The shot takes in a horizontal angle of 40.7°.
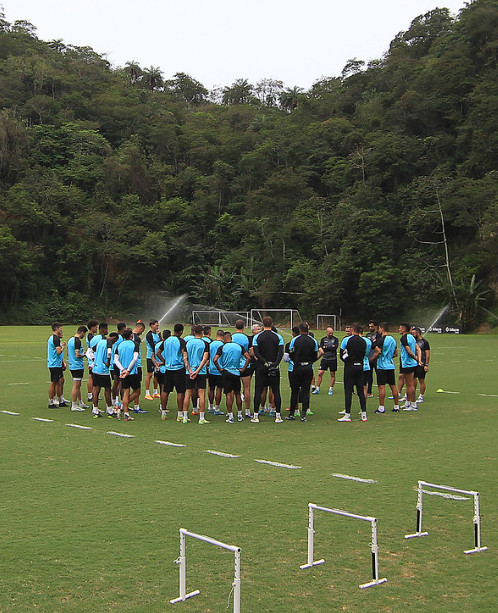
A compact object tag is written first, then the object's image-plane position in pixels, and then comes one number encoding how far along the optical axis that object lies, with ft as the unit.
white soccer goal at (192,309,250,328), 182.29
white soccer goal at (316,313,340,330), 186.33
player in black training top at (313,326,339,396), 55.06
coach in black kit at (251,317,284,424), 42.49
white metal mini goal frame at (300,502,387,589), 16.35
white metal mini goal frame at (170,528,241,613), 13.84
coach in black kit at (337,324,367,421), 42.65
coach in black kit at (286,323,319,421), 42.80
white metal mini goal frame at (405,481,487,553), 18.68
